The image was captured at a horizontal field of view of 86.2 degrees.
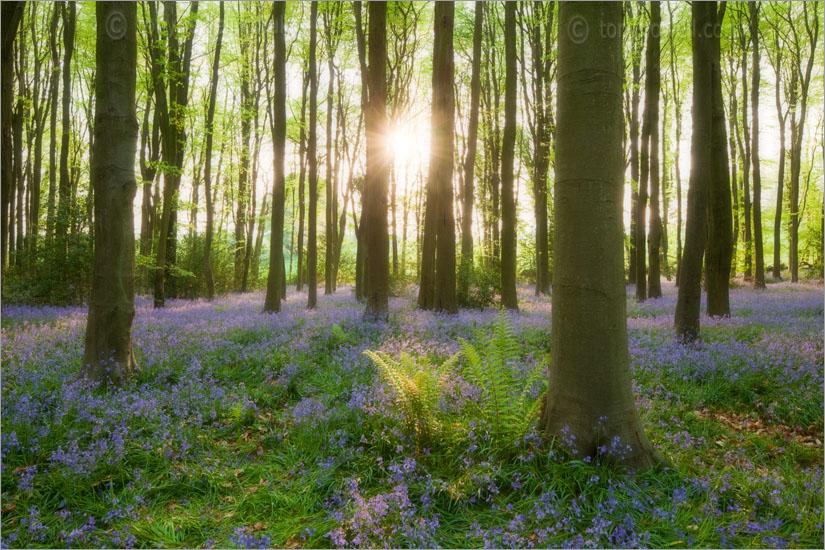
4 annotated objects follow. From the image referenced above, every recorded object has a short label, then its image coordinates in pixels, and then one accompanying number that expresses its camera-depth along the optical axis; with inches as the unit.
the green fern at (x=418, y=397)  153.2
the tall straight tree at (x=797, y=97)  818.8
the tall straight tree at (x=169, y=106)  539.2
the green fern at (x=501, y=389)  147.4
